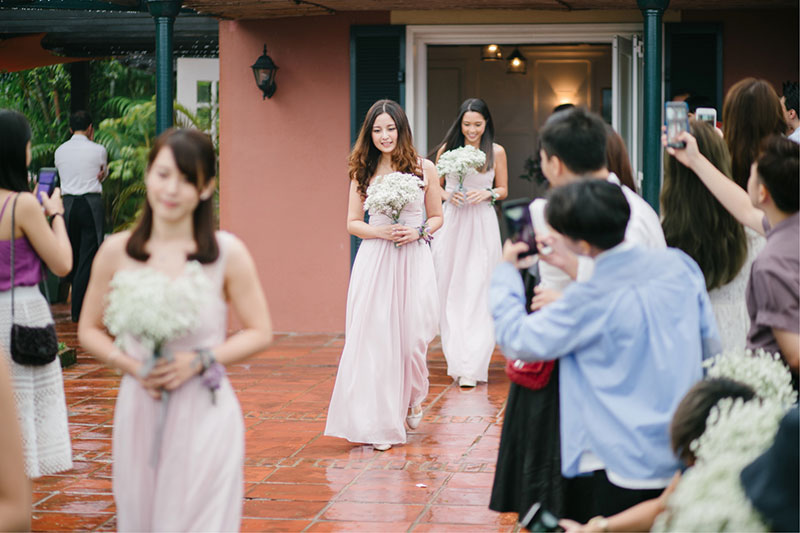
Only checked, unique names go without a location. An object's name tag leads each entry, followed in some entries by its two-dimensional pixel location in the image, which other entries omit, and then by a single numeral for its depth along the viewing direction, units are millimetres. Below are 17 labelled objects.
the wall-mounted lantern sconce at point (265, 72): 10977
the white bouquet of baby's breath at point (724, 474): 2393
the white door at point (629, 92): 10469
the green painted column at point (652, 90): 8914
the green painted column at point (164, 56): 9562
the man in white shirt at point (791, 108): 6873
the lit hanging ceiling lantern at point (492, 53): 14570
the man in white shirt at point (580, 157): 3705
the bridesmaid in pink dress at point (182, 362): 3447
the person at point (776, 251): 3783
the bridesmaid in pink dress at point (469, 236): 8992
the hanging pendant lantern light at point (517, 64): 14877
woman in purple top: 5062
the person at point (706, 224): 4352
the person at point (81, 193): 12047
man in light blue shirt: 3334
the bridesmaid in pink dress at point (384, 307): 6789
